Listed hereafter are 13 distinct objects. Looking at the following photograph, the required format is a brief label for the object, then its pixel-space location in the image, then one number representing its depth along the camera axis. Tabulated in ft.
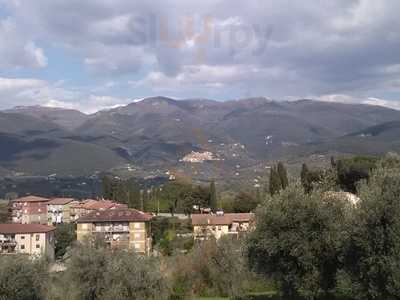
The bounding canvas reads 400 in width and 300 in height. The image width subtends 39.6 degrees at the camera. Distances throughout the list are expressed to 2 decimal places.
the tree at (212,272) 111.04
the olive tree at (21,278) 82.58
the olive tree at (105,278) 85.40
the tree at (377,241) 61.77
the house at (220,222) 215.72
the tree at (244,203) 265.95
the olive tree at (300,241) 75.97
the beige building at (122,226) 230.07
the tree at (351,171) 214.07
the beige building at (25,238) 234.99
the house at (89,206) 270.28
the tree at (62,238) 230.27
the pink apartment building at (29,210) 342.44
